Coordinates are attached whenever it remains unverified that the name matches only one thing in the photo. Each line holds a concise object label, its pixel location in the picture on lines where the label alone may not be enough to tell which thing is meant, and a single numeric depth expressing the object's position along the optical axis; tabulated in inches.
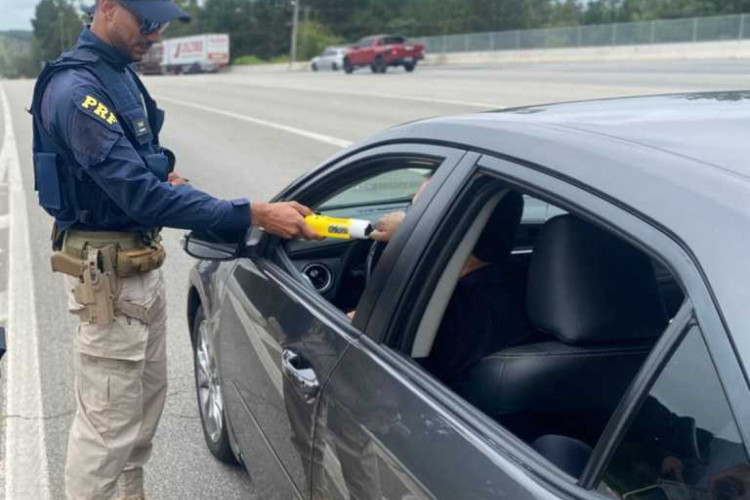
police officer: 109.6
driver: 94.6
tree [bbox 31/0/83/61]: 4072.3
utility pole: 2896.4
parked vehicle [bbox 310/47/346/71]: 2260.1
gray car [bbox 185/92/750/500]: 58.2
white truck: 2839.6
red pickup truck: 1704.0
